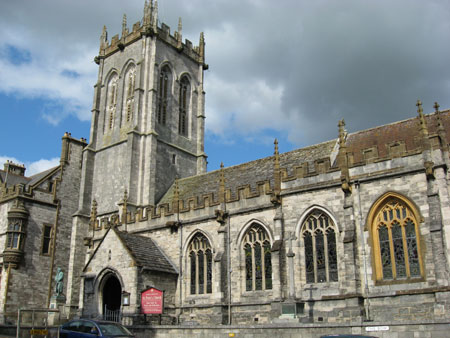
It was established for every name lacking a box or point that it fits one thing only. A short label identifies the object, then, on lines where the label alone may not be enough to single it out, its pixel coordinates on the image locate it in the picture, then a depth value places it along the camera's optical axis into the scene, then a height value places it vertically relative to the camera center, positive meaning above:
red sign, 20.77 +0.59
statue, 24.45 +1.51
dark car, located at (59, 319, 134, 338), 14.64 -0.42
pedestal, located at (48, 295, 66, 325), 21.89 +0.16
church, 18.19 +4.44
